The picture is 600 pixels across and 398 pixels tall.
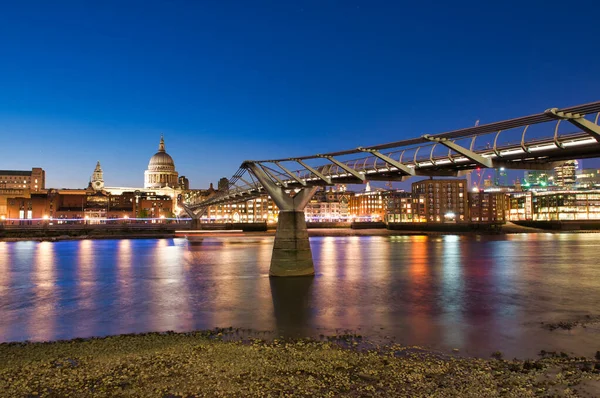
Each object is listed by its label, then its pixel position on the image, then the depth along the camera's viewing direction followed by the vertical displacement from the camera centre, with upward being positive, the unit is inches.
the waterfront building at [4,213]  7432.1 +93.4
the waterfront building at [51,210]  7091.5 +115.1
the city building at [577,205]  7175.2 +35.9
